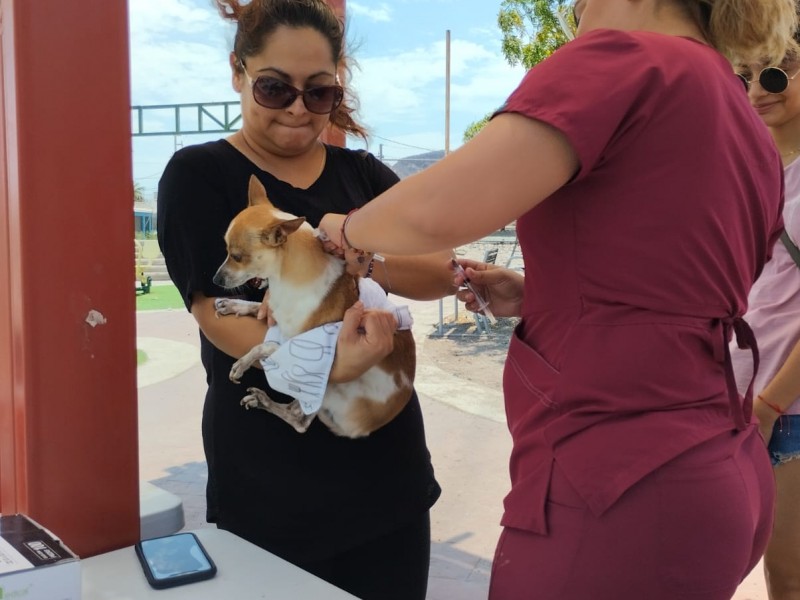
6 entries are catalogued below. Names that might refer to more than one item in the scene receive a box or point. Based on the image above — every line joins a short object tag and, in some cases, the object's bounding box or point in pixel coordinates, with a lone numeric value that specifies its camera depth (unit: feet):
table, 3.53
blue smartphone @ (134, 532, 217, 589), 3.61
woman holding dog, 4.36
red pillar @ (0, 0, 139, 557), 3.65
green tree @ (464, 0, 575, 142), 23.71
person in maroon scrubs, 3.01
